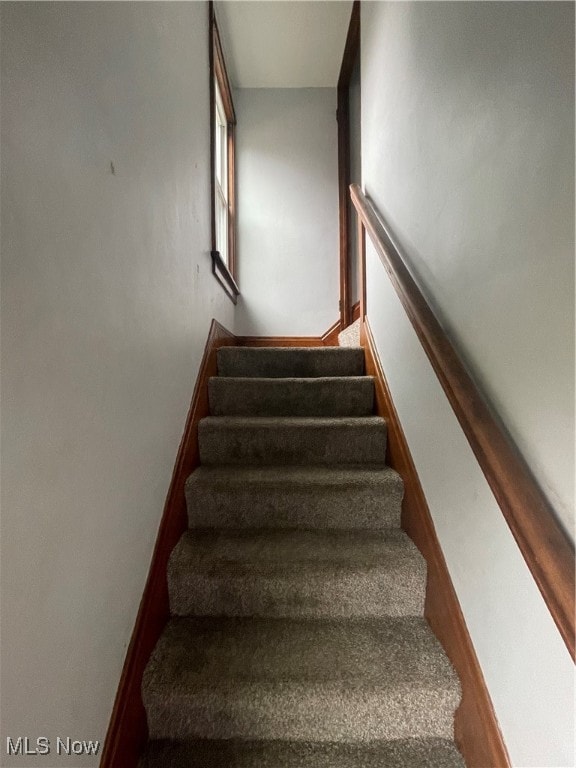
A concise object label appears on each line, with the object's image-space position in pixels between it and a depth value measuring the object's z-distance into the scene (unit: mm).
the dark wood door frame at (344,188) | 3004
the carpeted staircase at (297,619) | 940
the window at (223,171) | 2137
